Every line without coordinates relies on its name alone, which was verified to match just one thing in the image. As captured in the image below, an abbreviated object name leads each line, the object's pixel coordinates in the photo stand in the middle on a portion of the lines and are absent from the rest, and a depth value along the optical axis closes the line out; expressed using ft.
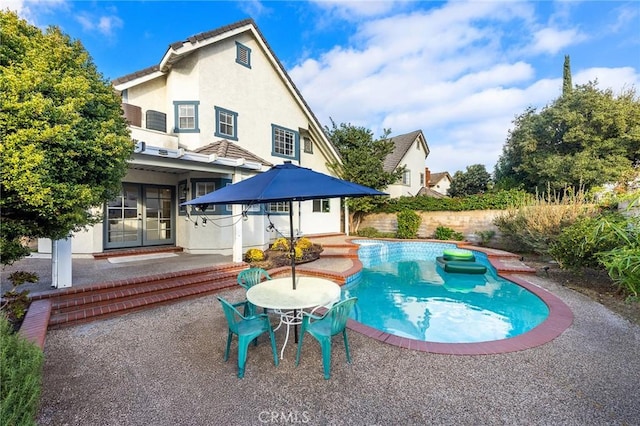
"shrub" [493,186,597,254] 34.01
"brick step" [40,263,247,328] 18.47
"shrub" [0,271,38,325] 15.40
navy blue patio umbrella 13.08
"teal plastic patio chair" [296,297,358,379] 12.21
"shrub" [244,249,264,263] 32.24
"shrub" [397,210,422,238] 60.80
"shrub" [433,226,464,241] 56.88
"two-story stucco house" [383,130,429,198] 85.48
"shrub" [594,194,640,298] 10.08
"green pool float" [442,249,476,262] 39.52
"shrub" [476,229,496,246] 52.49
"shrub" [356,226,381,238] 65.05
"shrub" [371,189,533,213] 52.60
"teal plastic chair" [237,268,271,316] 18.10
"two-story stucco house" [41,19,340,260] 36.11
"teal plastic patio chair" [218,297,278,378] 12.24
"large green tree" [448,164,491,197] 113.39
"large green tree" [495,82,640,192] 57.82
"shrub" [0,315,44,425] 6.93
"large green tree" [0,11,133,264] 12.84
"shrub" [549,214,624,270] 25.20
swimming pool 20.18
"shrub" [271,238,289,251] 36.47
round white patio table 13.44
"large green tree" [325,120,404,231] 62.39
